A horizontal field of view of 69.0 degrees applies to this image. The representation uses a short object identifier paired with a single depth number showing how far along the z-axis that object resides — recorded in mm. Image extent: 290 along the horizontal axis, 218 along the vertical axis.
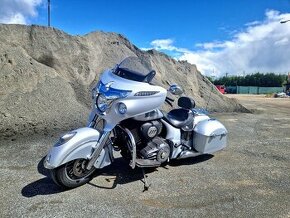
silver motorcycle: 2967
